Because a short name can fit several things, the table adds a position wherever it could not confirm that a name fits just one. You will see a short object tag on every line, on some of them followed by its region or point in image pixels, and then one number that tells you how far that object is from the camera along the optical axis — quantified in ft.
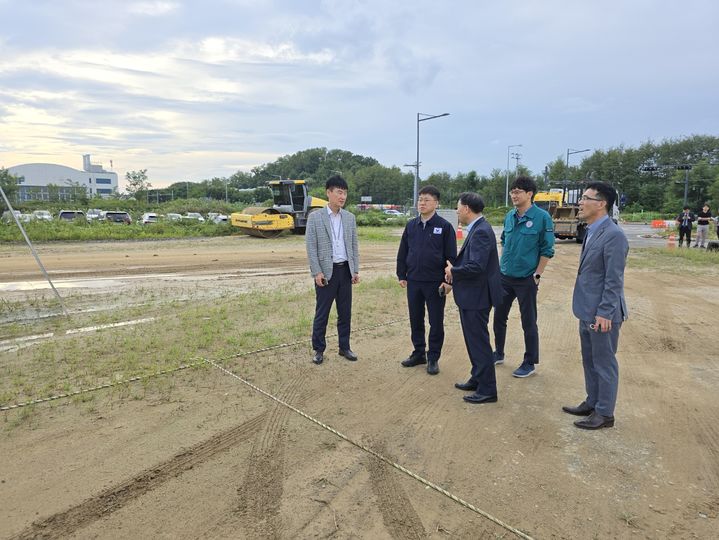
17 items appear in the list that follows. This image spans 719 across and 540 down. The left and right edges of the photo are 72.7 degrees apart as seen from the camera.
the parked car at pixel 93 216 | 90.48
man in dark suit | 13.73
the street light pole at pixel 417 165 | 91.94
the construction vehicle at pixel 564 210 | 74.18
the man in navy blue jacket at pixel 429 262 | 15.93
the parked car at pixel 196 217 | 91.40
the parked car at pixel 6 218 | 68.58
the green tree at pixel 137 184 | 183.52
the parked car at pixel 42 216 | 80.24
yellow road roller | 75.77
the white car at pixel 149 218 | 97.62
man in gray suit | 11.65
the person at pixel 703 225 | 57.47
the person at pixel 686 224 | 63.41
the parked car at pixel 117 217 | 93.91
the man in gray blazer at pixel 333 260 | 16.98
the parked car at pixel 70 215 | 85.73
